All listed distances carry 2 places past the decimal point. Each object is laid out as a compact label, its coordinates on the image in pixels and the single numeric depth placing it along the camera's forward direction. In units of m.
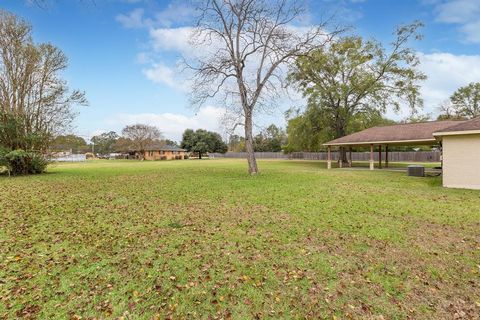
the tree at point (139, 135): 60.12
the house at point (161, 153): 62.41
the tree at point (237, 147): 76.38
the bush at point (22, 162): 16.44
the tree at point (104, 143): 100.38
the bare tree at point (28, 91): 17.09
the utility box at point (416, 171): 16.36
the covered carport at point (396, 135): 18.75
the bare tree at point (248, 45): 17.03
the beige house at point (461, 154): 11.20
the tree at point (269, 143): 68.44
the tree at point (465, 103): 41.25
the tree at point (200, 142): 63.81
